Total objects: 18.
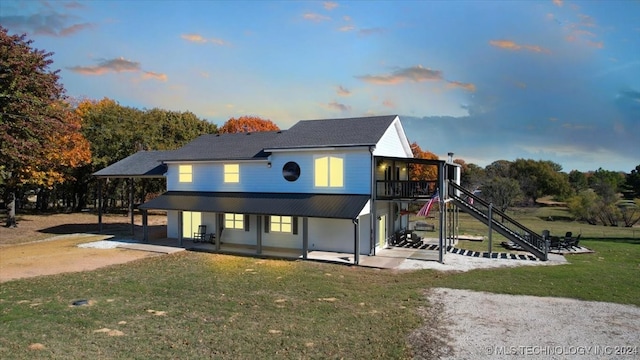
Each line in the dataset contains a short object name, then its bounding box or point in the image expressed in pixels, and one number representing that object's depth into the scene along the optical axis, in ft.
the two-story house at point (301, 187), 59.06
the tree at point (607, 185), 153.99
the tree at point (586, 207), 129.80
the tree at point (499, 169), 207.82
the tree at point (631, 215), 122.21
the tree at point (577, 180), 229.39
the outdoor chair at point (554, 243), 64.85
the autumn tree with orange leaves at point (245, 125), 168.66
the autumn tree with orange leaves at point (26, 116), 71.77
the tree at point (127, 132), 115.55
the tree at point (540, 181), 201.49
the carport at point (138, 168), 76.59
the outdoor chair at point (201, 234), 70.49
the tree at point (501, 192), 135.74
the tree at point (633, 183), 210.38
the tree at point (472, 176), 170.91
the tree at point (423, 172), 171.53
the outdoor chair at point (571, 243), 66.49
